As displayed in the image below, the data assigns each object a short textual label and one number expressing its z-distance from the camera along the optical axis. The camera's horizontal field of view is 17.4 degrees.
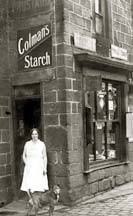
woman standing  8.16
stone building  8.94
